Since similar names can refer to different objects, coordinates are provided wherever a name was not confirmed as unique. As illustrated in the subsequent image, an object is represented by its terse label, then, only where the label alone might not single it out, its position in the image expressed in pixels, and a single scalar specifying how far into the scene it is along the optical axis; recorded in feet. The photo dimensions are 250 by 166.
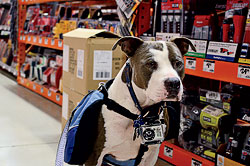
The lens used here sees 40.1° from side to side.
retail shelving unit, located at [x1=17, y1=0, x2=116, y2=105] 14.95
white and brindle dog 4.43
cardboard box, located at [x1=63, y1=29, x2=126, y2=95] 8.01
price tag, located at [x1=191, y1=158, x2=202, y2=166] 8.43
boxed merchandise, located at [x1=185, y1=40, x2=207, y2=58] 8.13
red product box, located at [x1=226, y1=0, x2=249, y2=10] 7.55
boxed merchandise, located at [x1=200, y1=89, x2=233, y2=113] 8.29
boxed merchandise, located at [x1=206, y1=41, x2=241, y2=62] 7.39
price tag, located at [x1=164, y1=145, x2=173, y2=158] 9.27
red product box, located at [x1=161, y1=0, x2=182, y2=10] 8.64
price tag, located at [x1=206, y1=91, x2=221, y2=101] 8.45
